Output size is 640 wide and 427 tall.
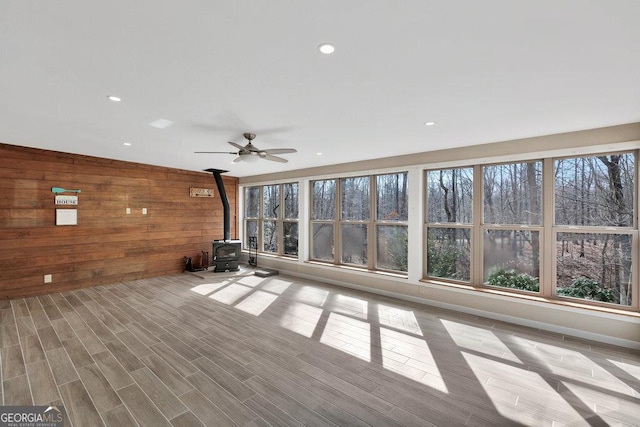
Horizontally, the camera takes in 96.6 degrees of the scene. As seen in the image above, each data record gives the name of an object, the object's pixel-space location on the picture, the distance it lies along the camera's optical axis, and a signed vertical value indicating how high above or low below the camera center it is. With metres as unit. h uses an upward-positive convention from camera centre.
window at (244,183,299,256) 7.16 -0.05
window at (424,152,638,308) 3.42 -0.18
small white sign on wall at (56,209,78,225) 5.09 +0.00
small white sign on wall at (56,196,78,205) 5.09 +0.30
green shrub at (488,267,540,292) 3.95 -0.95
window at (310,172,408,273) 5.32 -0.14
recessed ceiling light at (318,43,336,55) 1.77 +1.06
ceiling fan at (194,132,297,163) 3.66 +0.83
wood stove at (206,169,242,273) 6.89 -0.78
